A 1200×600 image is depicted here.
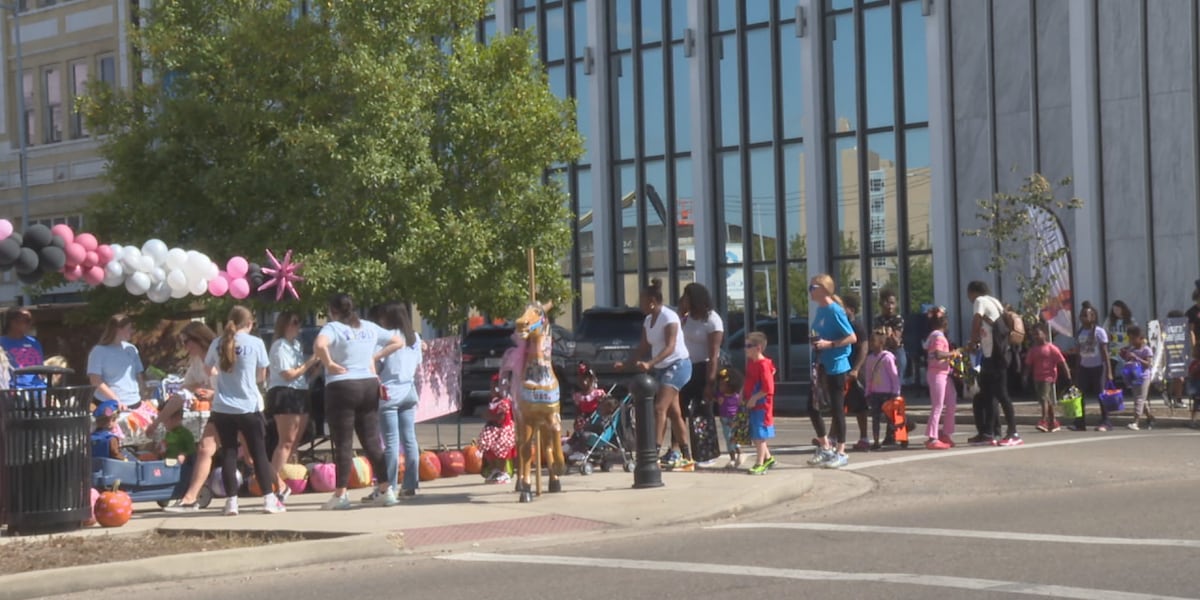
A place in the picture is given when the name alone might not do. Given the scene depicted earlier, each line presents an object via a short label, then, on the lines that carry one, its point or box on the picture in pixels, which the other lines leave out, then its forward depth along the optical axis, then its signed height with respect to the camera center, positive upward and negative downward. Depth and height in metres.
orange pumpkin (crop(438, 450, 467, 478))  16.91 -1.70
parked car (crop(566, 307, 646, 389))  28.02 -0.88
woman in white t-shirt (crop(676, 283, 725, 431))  16.19 -0.58
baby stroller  16.11 -1.43
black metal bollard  14.49 -1.30
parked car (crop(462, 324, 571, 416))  30.33 -1.18
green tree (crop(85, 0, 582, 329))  22.08 +1.98
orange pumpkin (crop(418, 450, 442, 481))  16.56 -1.69
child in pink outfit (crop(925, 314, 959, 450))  18.41 -1.07
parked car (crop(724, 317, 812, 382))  38.94 -1.52
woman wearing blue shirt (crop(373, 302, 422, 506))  14.23 -0.88
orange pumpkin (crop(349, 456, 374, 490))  15.76 -1.66
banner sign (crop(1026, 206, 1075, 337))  29.88 +0.03
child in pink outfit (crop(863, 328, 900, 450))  18.53 -1.05
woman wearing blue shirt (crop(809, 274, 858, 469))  16.39 -0.69
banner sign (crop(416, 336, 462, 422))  17.78 -0.91
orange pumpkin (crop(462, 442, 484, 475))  17.00 -1.66
